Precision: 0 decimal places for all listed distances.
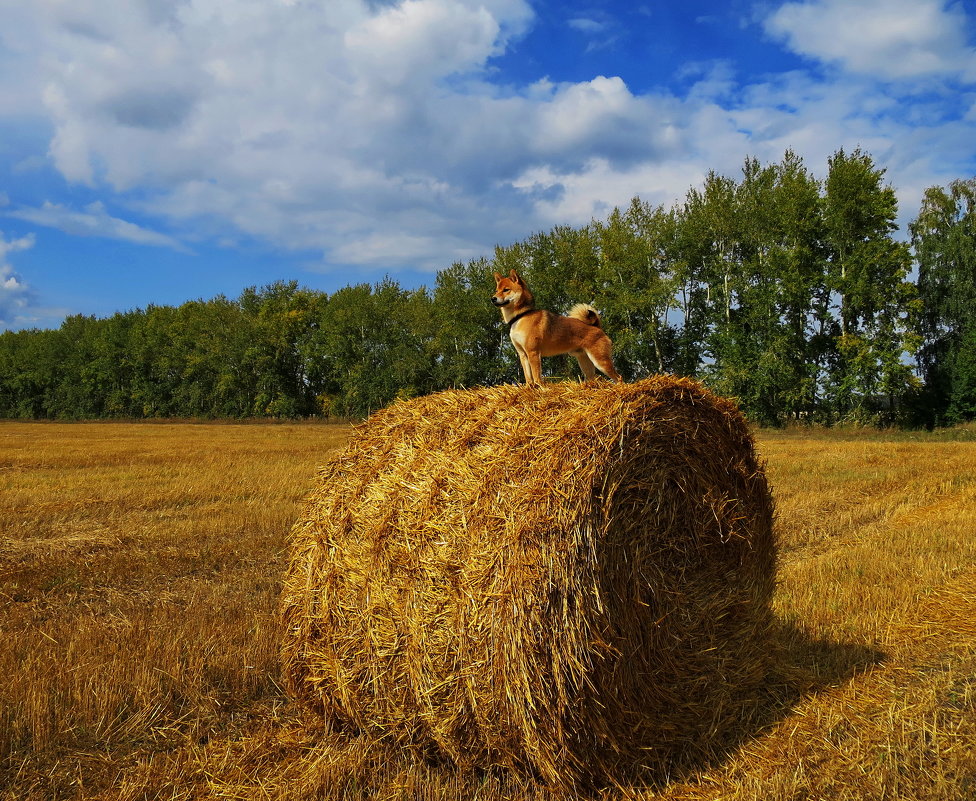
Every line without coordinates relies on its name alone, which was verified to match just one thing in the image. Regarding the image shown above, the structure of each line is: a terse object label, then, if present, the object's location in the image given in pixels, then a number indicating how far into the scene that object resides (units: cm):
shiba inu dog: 547
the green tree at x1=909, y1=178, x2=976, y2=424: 3669
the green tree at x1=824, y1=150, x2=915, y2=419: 3534
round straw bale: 356
